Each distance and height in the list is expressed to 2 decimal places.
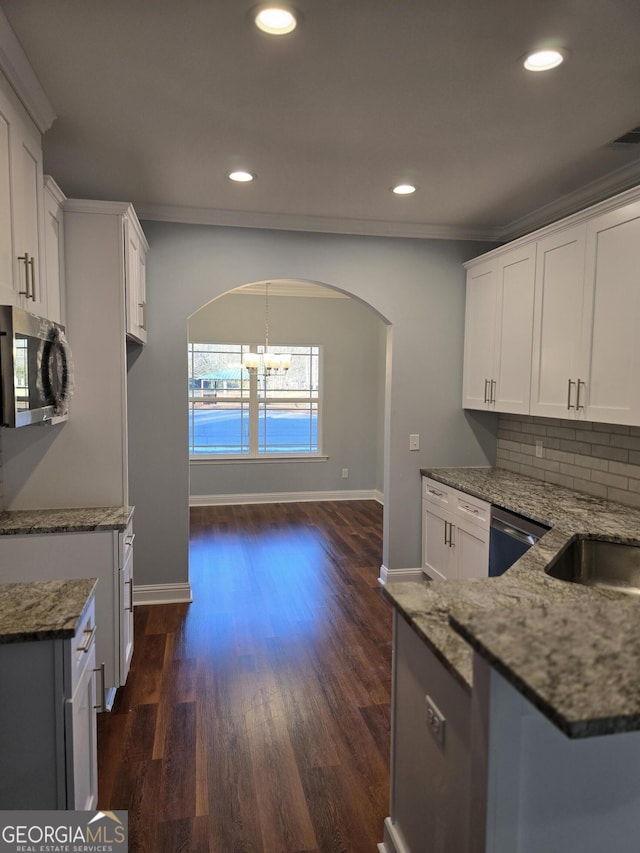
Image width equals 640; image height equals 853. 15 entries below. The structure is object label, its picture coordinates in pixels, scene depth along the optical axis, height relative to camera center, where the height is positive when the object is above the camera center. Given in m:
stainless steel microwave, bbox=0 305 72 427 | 1.93 +0.07
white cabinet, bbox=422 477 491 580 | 3.45 -0.94
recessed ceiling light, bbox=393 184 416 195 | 3.30 +1.22
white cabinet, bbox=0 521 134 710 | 2.58 -0.84
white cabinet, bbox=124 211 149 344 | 3.08 +0.65
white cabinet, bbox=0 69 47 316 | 2.02 +0.70
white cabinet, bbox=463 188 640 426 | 2.74 +0.44
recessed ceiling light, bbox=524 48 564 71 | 1.96 +1.20
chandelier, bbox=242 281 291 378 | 6.41 +0.34
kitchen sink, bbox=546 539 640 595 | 2.40 -0.74
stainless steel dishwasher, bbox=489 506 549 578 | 2.88 -0.78
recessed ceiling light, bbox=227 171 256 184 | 3.12 +1.21
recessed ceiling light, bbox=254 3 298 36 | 1.75 +1.19
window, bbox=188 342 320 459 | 7.27 -0.19
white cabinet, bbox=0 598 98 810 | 1.49 -0.92
